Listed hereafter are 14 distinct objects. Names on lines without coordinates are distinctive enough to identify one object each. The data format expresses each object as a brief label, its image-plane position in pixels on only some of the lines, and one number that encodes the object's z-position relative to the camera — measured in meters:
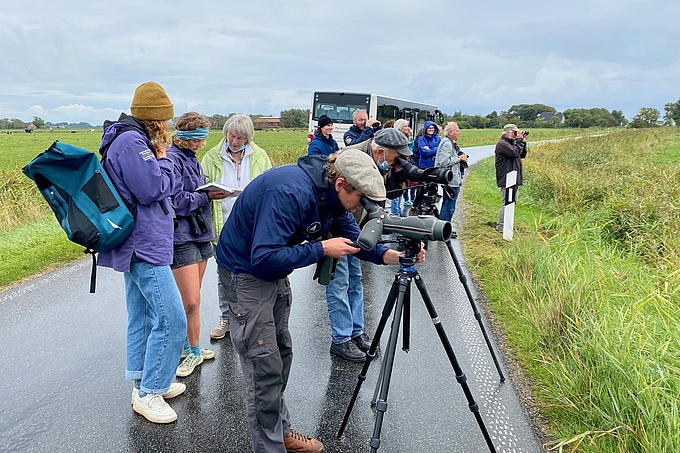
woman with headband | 3.38
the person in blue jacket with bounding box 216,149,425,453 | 2.17
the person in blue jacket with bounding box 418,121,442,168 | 8.85
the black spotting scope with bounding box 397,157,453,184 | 3.86
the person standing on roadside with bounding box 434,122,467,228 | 7.79
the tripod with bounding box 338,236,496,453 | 2.43
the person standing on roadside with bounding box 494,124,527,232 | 8.12
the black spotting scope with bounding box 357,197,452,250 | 2.18
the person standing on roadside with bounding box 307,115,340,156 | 4.96
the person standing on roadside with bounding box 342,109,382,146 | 6.71
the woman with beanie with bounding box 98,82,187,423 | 2.73
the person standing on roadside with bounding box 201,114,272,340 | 3.90
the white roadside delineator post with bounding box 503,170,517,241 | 7.25
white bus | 17.80
